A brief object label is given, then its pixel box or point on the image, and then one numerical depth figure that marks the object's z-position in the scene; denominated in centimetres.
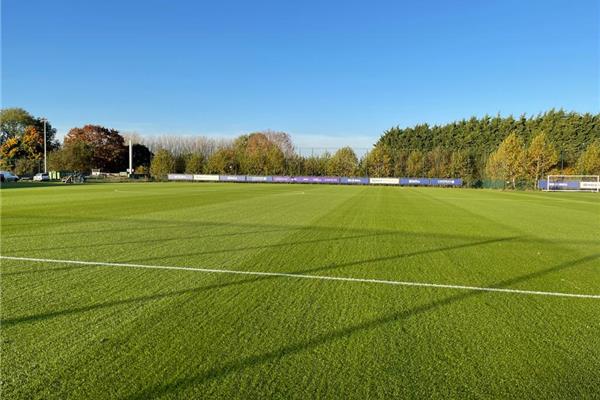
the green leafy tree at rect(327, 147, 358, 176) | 7956
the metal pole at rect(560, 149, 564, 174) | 7494
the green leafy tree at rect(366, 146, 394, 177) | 7950
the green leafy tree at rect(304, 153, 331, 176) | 8100
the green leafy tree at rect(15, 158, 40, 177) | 7379
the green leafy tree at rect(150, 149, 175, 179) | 8106
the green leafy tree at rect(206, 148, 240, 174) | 8138
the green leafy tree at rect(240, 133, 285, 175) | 8038
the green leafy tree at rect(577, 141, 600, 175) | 6395
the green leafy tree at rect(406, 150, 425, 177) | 7931
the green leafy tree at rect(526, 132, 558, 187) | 6519
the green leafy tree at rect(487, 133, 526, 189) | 6373
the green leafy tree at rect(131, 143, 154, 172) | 9644
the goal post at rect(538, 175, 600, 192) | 5561
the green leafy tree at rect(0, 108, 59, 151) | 8412
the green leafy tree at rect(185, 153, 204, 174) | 8234
